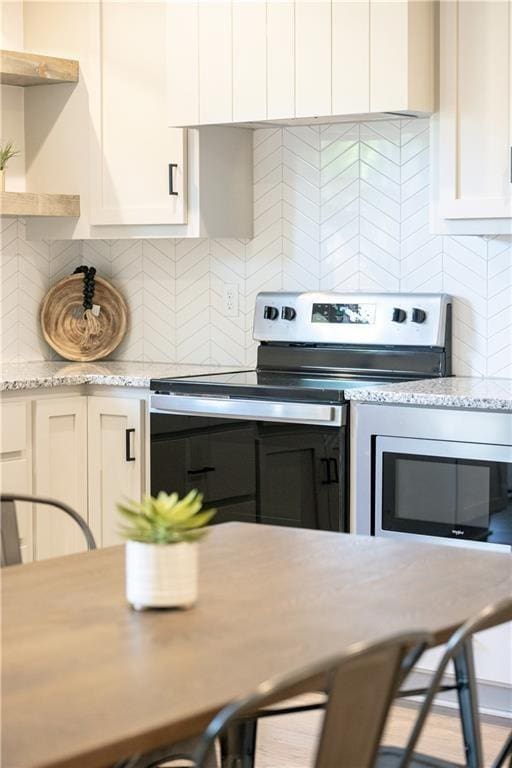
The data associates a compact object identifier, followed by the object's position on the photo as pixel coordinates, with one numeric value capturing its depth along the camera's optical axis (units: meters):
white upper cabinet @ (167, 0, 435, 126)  3.64
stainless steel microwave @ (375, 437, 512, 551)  3.31
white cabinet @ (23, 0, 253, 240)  4.09
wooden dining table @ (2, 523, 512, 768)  1.31
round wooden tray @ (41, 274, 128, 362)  4.76
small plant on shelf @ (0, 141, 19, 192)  4.42
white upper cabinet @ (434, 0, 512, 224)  3.52
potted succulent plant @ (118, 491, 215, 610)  1.75
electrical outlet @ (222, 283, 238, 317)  4.51
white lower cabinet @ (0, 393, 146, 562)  4.03
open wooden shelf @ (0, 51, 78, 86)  4.34
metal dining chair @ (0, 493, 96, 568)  2.28
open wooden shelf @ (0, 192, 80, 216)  4.34
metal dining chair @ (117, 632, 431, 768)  1.28
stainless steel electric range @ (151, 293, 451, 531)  3.60
